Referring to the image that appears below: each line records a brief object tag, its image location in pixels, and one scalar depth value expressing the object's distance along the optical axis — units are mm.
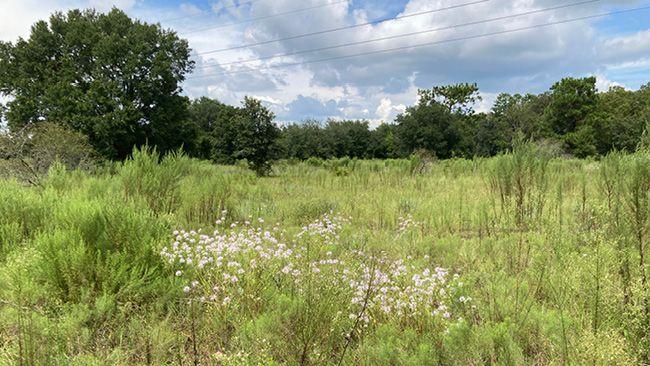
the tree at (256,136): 21719
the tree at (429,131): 41875
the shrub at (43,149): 11539
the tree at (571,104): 43281
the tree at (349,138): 58438
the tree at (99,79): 24906
